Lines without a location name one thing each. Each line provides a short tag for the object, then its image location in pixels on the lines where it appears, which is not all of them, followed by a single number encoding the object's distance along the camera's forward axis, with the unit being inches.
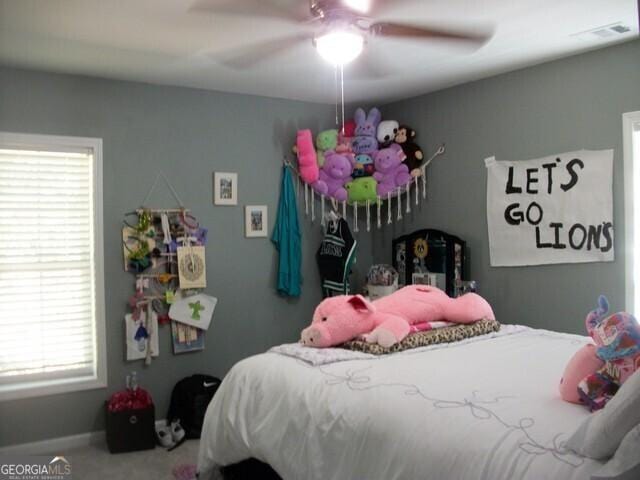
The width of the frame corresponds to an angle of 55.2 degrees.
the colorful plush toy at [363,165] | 180.1
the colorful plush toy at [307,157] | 177.0
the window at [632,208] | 131.2
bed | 71.2
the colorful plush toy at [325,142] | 179.0
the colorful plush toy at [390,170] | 177.2
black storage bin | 145.1
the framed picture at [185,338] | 163.5
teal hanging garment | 178.2
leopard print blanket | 114.0
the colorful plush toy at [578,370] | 80.9
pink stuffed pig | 116.5
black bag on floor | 153.9
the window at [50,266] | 145.0
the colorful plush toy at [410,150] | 178.7
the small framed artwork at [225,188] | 169.5
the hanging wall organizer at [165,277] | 157.2
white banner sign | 136.6
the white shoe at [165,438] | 149.0
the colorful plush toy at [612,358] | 75.5
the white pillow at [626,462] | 59.5
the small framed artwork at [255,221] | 174.6
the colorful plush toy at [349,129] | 183.9
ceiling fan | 102.4
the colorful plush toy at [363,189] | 179.8
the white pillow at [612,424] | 61.9
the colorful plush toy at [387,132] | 181.6
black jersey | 179.6
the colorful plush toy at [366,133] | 180.2
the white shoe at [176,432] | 150.1
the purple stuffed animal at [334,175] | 178.2
